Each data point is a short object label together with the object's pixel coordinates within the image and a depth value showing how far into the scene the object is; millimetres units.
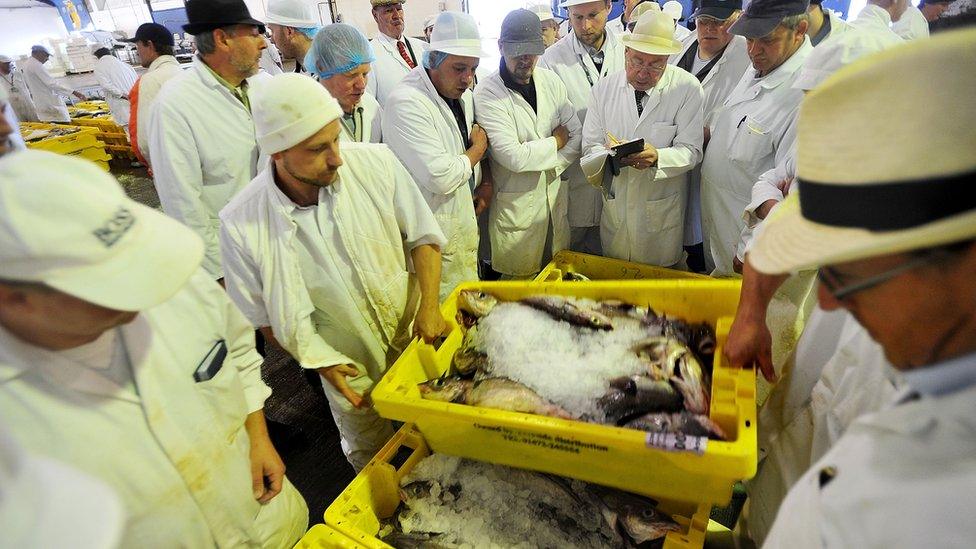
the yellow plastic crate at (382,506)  1435
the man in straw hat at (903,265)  621
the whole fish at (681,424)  1361
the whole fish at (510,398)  1580
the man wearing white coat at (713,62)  3650
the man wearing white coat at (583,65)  3771
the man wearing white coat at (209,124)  2781
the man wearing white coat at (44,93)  9574
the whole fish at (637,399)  1580
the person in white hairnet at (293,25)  4152
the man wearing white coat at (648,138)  2891
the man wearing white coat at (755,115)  2613
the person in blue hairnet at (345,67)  2916
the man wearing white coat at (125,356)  864
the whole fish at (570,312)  2033
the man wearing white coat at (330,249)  1748
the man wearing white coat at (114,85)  8547
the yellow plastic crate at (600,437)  1298
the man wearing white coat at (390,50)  4707
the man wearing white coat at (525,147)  3084
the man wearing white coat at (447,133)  2848
